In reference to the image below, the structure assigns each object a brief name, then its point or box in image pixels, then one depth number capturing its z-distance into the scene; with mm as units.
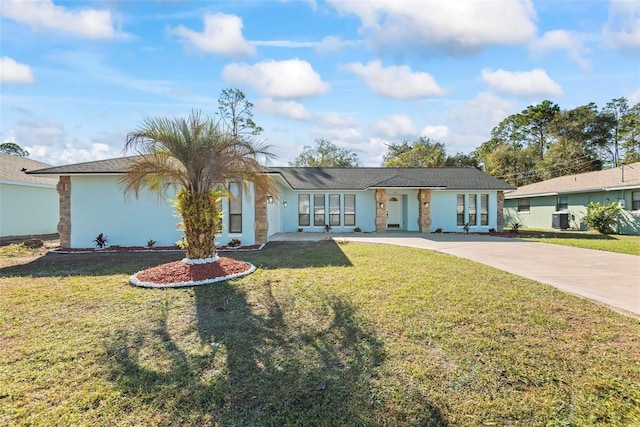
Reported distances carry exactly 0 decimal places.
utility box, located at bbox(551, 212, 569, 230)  20606
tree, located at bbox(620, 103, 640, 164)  33319
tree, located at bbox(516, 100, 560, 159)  38406
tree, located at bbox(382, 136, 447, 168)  39625
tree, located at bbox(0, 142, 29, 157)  45231
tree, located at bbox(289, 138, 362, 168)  42219
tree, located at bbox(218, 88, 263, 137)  32697
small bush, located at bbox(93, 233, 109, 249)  12312
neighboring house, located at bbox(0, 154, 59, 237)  15336
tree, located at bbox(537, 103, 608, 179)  33781
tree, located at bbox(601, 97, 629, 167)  35469
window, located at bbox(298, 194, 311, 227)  19344
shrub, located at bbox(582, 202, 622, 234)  17594
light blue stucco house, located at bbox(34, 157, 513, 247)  12445
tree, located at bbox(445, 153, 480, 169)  40825
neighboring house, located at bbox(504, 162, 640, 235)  17438
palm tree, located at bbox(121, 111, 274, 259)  7328
